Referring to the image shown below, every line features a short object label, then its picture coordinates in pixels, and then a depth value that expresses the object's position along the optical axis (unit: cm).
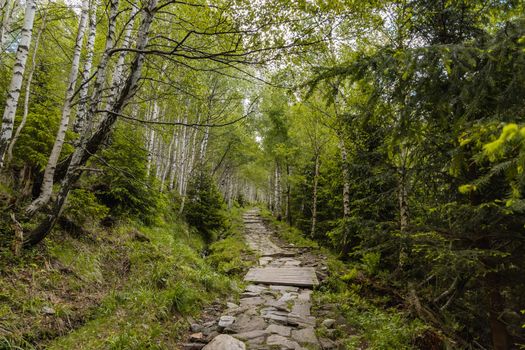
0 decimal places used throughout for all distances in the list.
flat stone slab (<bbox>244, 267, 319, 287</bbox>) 833
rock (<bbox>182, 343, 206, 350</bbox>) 453
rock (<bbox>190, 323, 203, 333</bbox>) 515
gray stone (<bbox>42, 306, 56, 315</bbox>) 422
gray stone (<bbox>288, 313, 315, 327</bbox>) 550
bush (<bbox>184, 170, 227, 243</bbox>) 1588
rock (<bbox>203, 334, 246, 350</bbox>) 427
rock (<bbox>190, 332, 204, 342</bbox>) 479
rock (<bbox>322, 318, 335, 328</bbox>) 554
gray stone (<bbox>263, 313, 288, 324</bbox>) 559
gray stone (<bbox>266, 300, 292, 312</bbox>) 633
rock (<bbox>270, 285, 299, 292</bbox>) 784
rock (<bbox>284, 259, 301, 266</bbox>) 1062
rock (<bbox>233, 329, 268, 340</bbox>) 480
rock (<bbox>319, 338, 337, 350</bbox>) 466
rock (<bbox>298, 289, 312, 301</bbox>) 714
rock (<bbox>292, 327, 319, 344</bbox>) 475
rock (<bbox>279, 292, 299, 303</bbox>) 700
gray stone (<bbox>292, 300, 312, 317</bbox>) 612
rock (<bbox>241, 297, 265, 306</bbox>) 673
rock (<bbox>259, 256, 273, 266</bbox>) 1086
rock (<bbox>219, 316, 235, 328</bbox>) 524
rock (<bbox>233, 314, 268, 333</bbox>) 518
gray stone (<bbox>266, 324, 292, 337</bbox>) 504
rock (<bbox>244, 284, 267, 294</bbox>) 764
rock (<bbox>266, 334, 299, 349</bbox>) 452
